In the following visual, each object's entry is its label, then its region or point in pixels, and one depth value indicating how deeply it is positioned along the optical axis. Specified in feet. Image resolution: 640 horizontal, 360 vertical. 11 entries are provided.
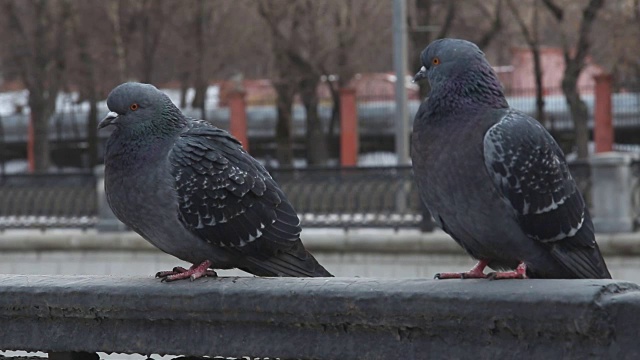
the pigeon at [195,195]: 13.93
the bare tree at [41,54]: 104.42
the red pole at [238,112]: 101.96
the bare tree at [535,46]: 96.76
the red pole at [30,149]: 107.23
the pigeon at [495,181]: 12.53
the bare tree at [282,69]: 97.09
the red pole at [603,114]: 94.02
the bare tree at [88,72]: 108.17
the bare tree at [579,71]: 88.38
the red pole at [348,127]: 97.60
